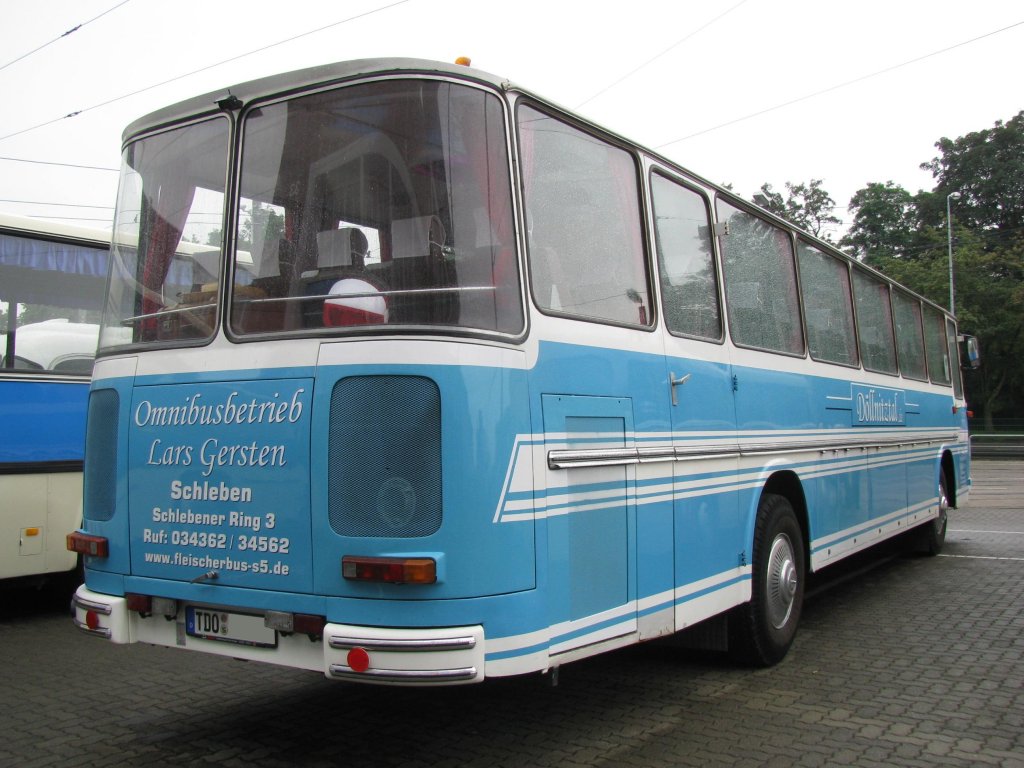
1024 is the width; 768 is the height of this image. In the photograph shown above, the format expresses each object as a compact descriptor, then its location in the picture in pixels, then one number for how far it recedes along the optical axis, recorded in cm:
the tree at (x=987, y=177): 5447
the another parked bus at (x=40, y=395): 747
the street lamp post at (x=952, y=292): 3972
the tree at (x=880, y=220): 5834
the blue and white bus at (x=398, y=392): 381
